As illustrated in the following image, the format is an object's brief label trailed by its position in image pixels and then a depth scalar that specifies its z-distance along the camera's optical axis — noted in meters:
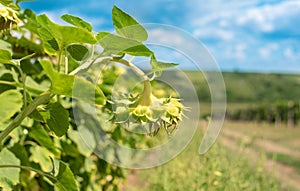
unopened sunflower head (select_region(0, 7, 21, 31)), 0.68
